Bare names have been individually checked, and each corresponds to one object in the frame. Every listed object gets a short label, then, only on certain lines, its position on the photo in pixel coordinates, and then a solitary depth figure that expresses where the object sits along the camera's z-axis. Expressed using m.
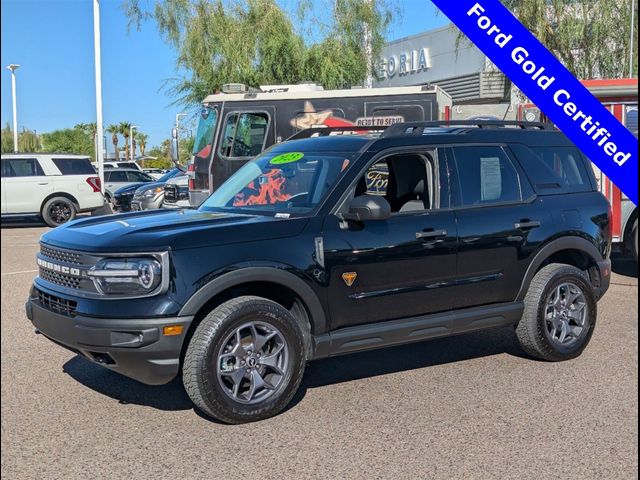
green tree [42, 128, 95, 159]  81.91
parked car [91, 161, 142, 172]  28.37
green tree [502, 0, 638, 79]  18.92
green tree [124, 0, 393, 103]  23.06
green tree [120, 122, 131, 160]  97.75
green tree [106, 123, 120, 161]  97.56
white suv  18.17
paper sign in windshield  5.63
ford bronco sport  4.31
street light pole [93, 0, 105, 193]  22.69
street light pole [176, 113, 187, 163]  14.71
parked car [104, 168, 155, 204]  25.80
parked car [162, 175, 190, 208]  15.62
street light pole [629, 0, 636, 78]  17.60
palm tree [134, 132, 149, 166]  113.83
